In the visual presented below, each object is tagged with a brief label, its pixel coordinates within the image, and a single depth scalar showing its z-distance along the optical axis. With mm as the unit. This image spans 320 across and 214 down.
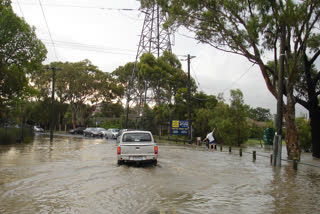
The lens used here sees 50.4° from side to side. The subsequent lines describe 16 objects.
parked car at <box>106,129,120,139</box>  45531
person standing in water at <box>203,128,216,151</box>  26094
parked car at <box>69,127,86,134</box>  59959
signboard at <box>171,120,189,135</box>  37344
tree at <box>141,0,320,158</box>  17391
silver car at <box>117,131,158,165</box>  14656
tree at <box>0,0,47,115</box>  25672
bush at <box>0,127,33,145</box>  27141
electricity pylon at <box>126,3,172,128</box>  44719
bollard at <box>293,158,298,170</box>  15430
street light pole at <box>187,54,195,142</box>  35741
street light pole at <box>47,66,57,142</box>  35797
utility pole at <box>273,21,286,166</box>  16297
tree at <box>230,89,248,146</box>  33219
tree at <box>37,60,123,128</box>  55656
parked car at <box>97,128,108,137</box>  49484
